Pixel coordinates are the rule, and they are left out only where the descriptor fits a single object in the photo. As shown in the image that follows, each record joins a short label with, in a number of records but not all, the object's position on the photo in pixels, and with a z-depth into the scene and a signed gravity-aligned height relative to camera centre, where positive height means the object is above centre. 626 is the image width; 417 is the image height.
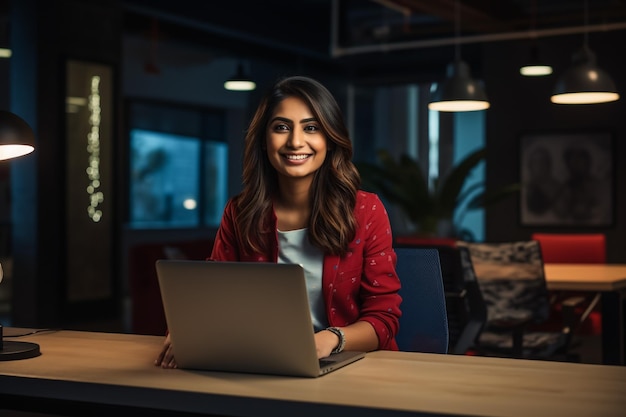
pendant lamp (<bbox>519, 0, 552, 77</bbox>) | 7.51 +1.17
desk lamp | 2.01 +0.16
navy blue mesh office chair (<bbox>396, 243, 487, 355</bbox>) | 4.50 -0.50
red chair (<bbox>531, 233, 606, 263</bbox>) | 6.73 -0.31
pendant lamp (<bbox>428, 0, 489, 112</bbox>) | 5.77 +0.74
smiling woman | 2.35 -0.03
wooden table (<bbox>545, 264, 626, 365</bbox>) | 4.75 -0.48
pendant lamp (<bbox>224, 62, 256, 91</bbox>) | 8.59 +1.19
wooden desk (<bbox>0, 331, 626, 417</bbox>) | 1.48 -0.32
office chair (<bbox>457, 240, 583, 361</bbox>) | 4.67 -0.48
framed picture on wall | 9.16 +0.29
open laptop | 1.66 -0.20
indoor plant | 9.94 +0.20
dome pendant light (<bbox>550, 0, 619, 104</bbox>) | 5.38 +0.75
